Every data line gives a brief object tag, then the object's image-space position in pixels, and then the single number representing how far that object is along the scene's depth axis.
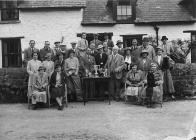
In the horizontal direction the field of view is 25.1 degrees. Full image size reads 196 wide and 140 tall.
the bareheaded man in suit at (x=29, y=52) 15.09
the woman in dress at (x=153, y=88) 13.59
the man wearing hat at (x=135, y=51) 14.98
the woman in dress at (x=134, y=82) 13.92
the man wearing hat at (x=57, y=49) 15.05
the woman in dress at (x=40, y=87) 13.51
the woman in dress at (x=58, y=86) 13.56
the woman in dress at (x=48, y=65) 14.25
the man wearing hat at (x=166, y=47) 15.92
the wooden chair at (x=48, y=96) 13.70
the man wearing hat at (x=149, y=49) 14.76
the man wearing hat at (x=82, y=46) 14.98
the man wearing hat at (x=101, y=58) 14.94
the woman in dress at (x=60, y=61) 14.52
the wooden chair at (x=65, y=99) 13.81
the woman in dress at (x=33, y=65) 14.05
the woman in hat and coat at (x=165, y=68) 14.49
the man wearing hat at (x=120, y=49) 15.28
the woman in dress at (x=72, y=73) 14.33
